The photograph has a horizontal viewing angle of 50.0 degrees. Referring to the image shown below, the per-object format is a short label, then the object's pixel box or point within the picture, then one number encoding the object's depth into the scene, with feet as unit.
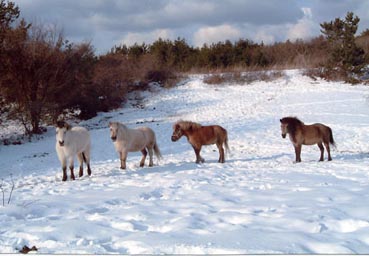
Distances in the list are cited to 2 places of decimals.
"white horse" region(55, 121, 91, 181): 32.14
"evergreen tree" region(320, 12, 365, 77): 98.37
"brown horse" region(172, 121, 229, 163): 38.73
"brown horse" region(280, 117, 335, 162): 37.58
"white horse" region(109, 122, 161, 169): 36.19
